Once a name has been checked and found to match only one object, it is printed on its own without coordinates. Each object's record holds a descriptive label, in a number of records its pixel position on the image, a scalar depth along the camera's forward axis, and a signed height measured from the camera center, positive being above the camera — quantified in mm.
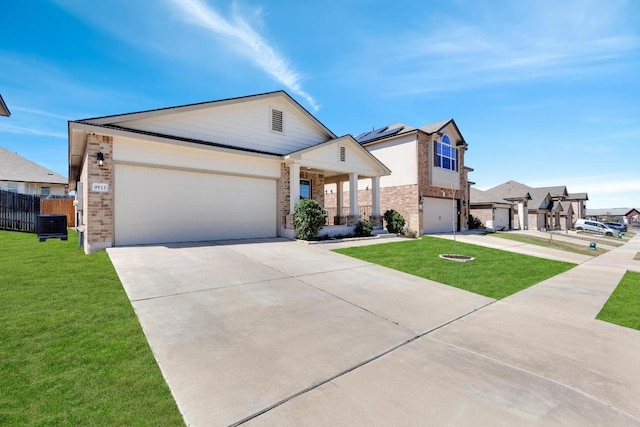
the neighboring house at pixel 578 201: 50275 +2783
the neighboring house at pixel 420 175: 18172 +2916
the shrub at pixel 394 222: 15961 -321
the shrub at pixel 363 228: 14180 -593
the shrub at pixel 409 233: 15745 -950
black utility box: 10492 -400
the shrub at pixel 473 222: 24953 -564
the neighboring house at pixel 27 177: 23328 +3471
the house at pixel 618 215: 72331 +324
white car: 33062 -1434
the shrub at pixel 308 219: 11711 -103
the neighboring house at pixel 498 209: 27180 +724
